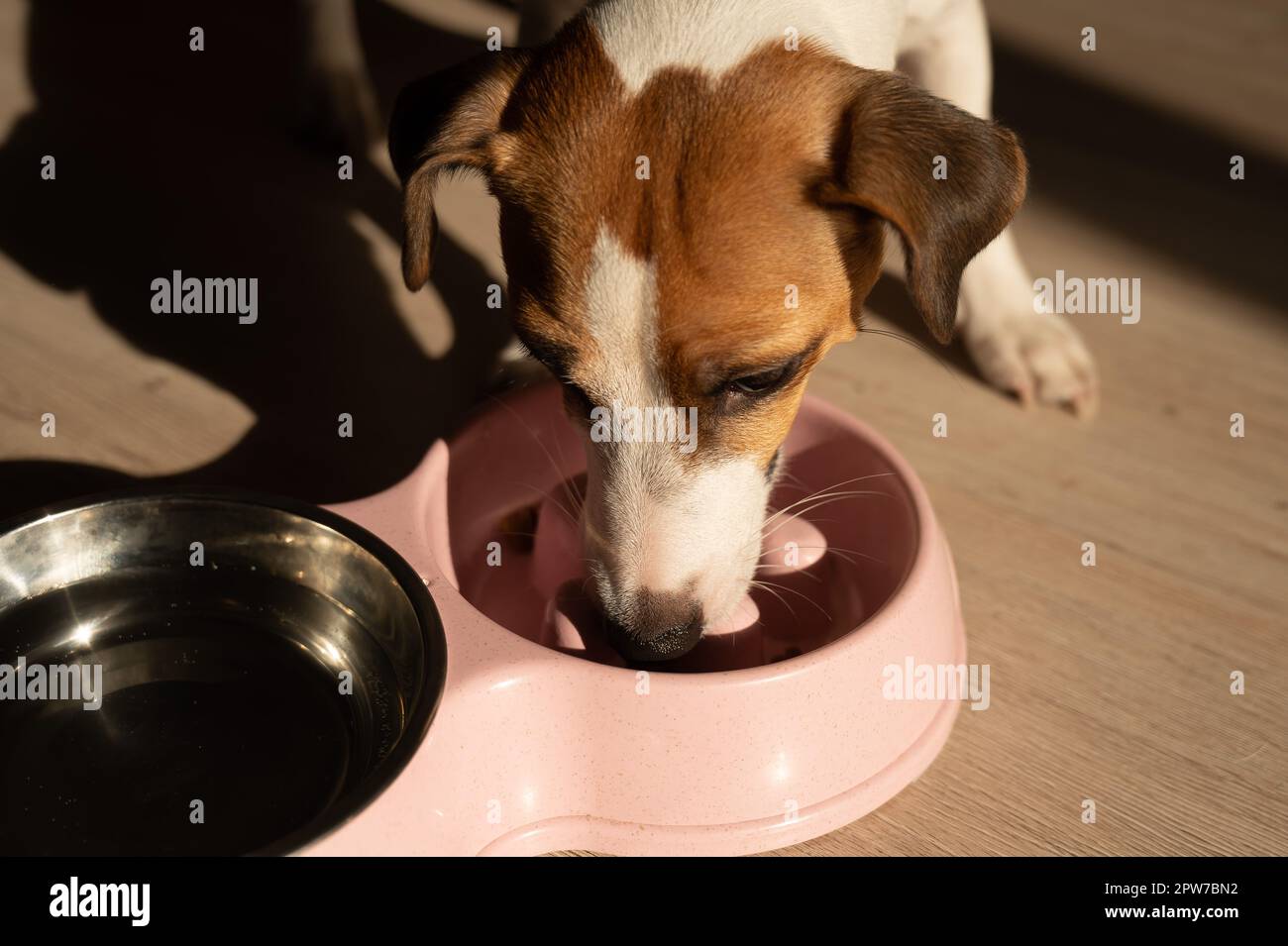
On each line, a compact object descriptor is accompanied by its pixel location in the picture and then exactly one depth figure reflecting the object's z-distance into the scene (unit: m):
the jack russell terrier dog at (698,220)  0.60
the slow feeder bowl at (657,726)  0.60
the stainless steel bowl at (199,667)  0.61
